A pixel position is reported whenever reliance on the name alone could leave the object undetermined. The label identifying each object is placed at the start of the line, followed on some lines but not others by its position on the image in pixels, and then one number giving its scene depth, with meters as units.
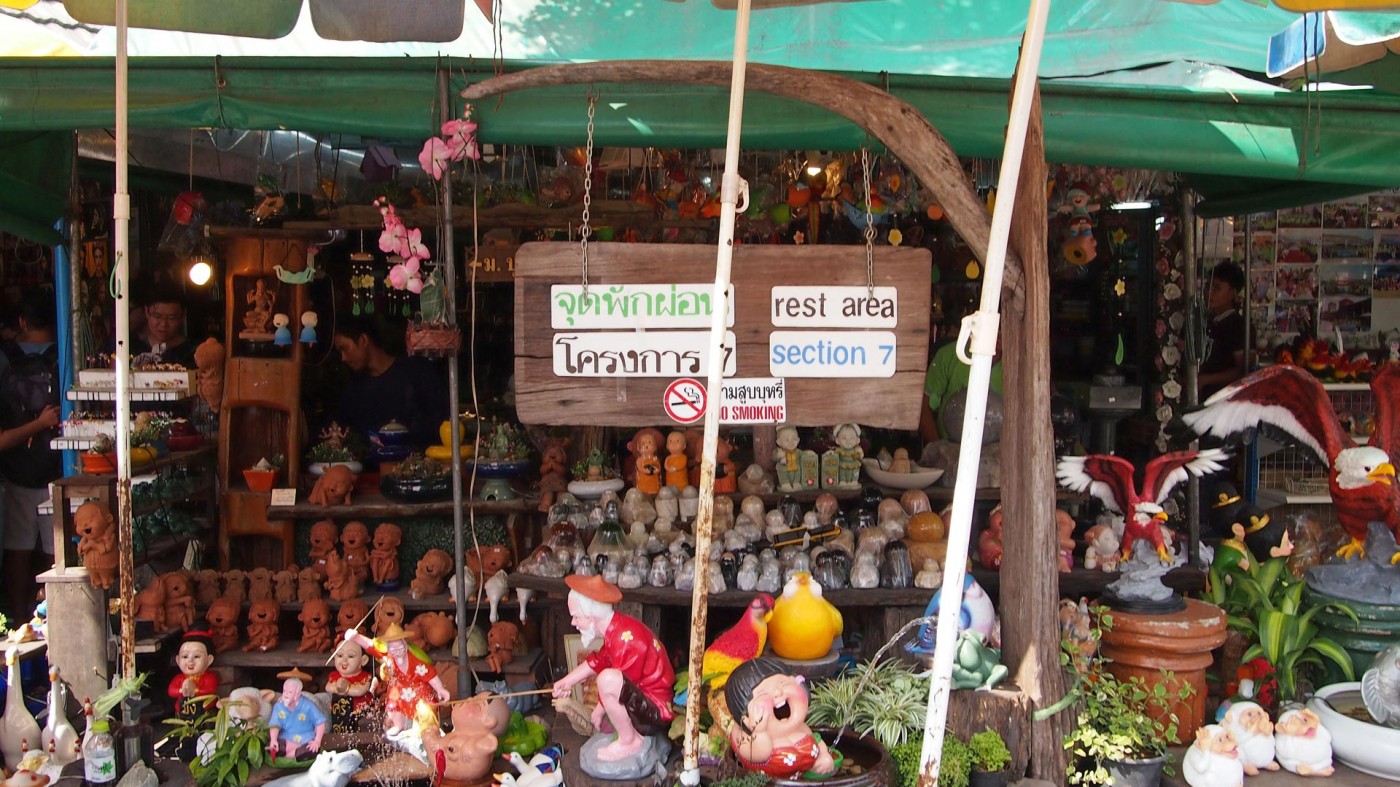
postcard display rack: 6.91
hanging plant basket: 3.56
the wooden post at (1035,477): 3.25
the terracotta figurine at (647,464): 4.99
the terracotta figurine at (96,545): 4.21
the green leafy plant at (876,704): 3.30
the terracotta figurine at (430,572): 4.77
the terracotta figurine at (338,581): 4.72
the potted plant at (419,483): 5.01
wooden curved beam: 3.22
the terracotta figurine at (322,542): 4.88
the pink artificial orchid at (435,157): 3.48
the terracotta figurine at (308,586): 4.71
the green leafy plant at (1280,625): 3.87
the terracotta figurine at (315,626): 4.57
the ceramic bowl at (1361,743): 3.37
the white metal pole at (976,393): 2.64
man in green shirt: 5.81
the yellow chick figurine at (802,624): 3.67
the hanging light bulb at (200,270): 5.67
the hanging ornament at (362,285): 6.65
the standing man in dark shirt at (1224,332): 6.75
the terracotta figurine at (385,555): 4.85
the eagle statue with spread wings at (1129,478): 3.85
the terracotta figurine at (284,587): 4.73
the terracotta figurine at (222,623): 4.54
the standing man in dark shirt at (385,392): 6.22
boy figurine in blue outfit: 3.79
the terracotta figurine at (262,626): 4.58
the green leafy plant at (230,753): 3.65
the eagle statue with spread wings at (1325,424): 3.99
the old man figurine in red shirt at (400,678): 3.49
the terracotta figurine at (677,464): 5.01
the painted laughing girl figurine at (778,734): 2.98
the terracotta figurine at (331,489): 5.05
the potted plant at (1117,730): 3.26
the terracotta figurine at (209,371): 5.36
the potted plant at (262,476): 5.23
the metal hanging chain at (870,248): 3.48
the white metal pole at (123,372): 3.15
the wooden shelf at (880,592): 4.09
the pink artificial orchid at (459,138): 3.51
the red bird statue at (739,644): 3.48
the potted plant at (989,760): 3.18
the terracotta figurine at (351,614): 4.53
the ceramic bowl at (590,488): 4.97
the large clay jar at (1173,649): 3.54
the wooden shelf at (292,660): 4.48
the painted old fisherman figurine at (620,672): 3.23
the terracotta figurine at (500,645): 4.45
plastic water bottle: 3.37
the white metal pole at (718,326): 2.78
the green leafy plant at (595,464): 5.08
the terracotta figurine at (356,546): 4.82
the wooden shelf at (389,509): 4.99
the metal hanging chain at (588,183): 3.28
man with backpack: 5.79
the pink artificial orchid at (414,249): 3.70
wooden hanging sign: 3.51
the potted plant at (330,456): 5.41
